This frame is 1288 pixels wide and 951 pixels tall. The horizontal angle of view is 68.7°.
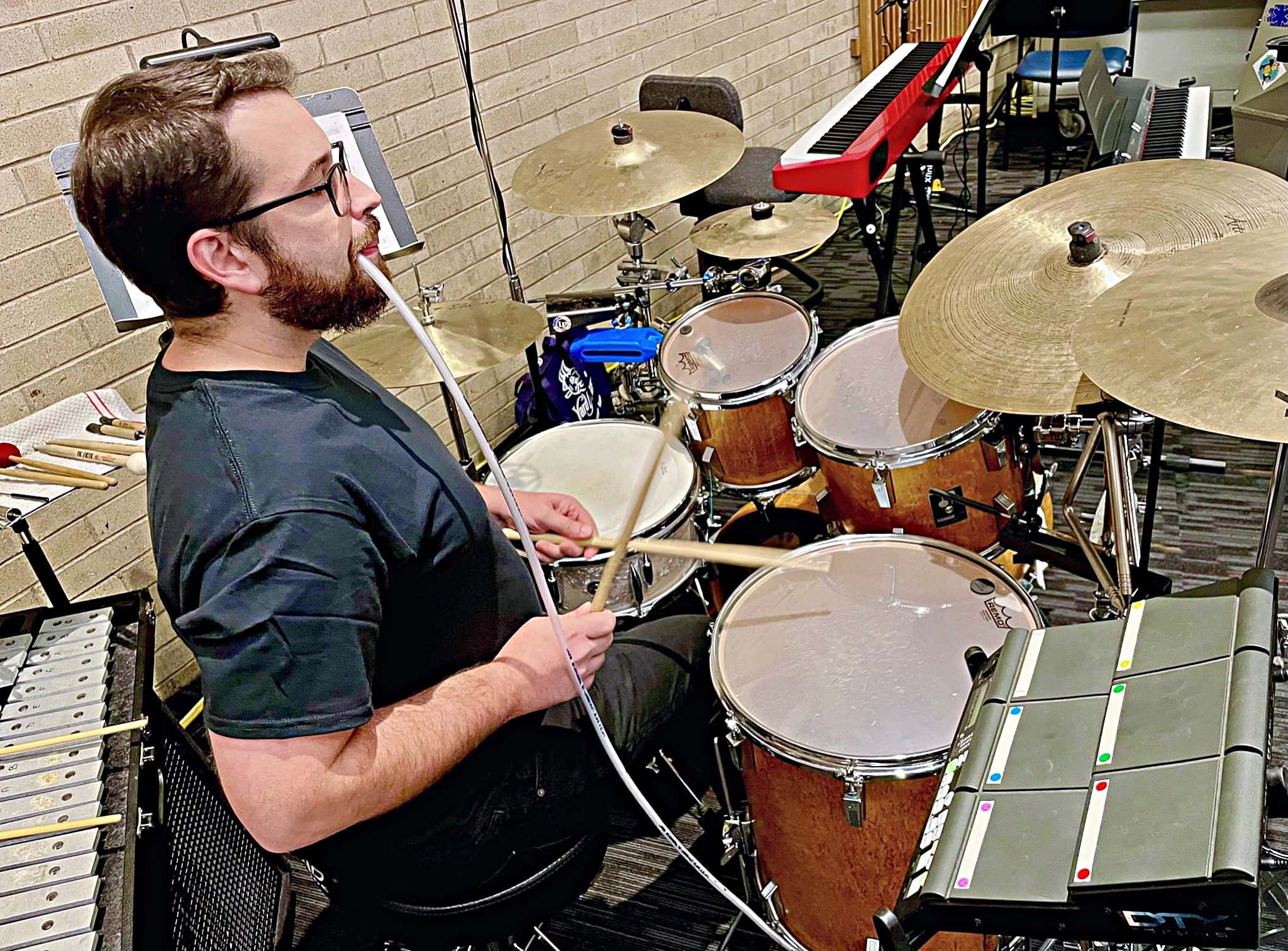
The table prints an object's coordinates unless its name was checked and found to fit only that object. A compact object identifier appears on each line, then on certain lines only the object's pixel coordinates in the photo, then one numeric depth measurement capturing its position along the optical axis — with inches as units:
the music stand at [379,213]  69.5
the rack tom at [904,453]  76.0
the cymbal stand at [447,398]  87.6
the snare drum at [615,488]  73.2
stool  48.6
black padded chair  132.3
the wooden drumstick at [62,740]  51.5
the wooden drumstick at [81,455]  67.7
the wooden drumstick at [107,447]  68.1
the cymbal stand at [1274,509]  58.1
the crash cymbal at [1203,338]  43.8
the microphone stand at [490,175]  115.5
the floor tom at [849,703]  51.7
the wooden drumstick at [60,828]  46.8
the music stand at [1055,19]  172.4
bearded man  38.1
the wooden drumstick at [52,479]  63.2
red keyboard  105.2
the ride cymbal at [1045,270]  59.1
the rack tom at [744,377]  91.9
